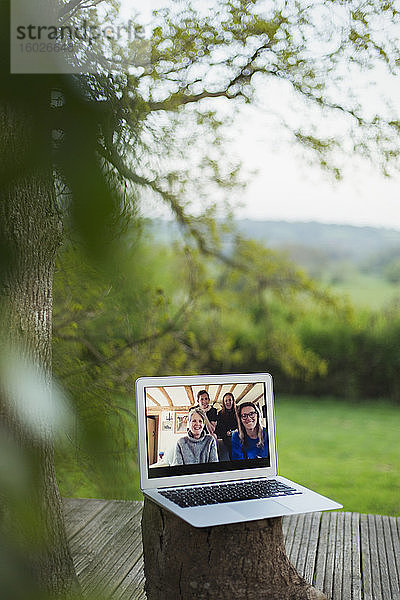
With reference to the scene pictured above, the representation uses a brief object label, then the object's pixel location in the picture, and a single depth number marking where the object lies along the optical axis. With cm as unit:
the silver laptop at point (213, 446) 148
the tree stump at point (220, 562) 145
